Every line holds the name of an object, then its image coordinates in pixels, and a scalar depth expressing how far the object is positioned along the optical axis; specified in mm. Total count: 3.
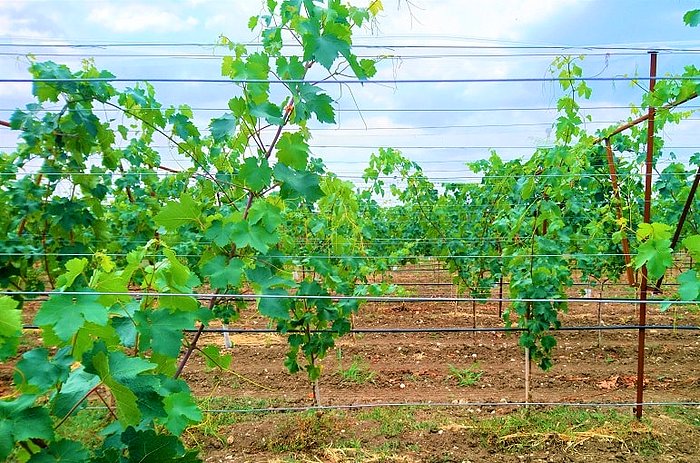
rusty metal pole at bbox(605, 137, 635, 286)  4102
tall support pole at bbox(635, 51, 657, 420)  3500
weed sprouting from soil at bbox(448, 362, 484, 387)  4668
